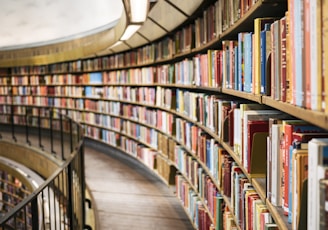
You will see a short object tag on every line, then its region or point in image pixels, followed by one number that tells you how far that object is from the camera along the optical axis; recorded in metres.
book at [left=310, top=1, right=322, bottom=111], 0.96
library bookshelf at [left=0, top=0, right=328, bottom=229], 1.39
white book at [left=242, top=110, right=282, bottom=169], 1.76
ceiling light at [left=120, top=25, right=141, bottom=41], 4.38
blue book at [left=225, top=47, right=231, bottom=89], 2.32
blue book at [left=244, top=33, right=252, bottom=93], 1.80
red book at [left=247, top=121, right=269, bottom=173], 1.73
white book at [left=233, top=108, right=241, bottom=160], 2.04
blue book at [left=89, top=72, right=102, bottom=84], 7.84
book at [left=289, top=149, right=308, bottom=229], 1.14
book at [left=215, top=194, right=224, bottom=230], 2.61
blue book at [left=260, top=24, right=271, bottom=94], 1.53
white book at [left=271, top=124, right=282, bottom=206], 1.38
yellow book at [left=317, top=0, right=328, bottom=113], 0.94
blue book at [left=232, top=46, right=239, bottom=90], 2.10
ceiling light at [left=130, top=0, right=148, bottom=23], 3.18
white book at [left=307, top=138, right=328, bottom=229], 1.00
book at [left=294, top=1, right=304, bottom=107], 1.07
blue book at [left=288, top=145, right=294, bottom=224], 1.25
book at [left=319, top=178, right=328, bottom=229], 0.97
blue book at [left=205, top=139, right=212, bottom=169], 2.93
